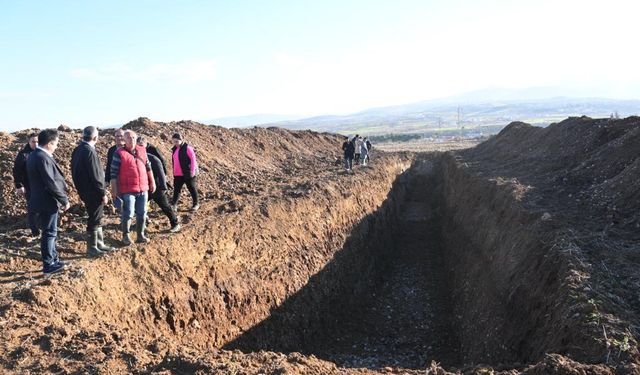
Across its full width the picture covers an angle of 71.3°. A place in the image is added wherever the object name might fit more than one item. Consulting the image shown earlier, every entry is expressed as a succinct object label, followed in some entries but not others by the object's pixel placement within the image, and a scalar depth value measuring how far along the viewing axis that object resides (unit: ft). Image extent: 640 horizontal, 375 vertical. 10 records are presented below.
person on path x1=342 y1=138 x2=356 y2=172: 73.99
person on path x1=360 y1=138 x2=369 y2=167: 81.97
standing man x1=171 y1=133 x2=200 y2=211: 35.17
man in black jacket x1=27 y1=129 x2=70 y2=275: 22.48
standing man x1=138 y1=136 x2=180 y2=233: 30.53
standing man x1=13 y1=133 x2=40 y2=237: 29.01
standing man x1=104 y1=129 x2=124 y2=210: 26.22
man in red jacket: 26.66
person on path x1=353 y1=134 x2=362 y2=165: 79.82
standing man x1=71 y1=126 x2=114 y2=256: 24.48
